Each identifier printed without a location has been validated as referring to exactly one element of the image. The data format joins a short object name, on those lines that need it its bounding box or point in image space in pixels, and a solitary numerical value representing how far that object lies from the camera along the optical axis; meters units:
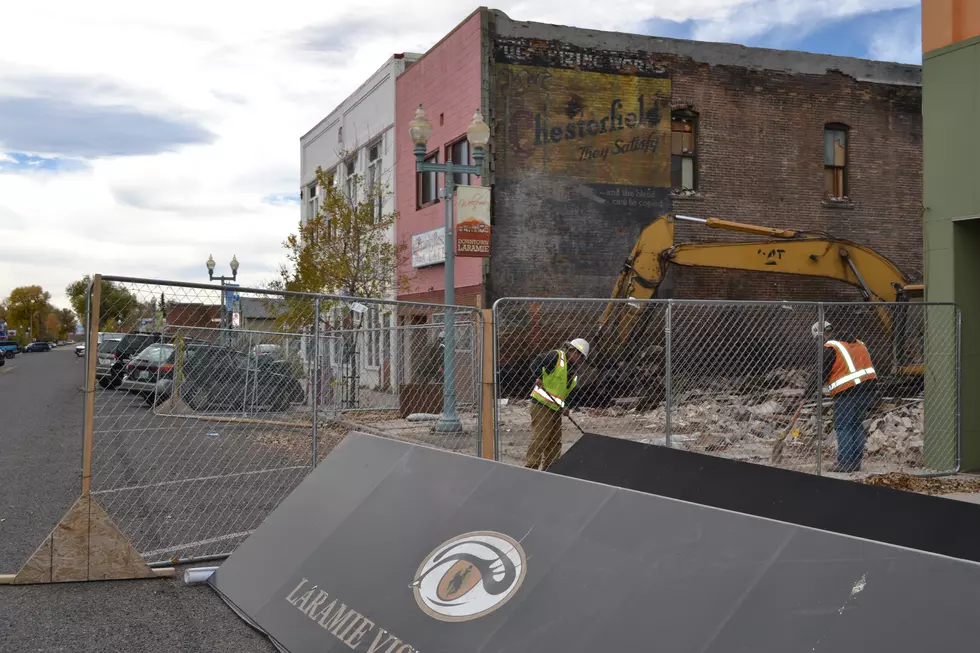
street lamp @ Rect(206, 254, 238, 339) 37.67
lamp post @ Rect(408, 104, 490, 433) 15.48
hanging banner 16.23
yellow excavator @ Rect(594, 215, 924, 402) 20.45
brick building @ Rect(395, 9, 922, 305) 22.17
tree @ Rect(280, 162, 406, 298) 24.44
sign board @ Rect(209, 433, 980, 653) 2.57
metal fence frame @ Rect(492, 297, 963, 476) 8.62
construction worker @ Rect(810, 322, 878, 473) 11.13
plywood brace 6.20
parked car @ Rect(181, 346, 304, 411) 11.38
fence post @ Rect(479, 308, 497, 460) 8.20
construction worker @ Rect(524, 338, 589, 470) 9.70
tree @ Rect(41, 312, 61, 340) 187.55
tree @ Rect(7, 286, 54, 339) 164.62
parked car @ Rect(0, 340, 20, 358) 87.26
